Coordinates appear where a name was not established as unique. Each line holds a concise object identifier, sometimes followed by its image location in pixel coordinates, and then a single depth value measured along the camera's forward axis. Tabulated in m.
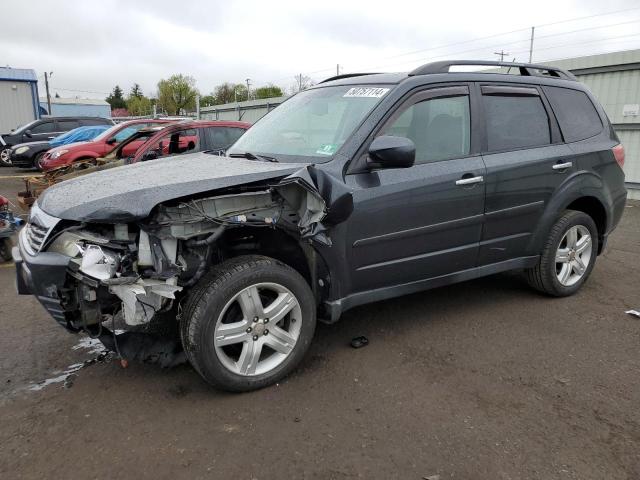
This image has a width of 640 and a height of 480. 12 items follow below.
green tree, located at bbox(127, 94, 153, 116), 72.19
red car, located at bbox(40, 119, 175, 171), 10.98
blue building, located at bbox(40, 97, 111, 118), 49.41
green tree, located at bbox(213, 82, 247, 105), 70.32
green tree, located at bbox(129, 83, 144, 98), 101.15
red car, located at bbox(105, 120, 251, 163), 7.87
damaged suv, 2.69
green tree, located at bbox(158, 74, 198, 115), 70.00
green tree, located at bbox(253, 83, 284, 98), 68.16
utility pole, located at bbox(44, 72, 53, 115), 43.39
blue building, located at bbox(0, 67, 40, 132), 24.84
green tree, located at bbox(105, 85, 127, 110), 94.00
